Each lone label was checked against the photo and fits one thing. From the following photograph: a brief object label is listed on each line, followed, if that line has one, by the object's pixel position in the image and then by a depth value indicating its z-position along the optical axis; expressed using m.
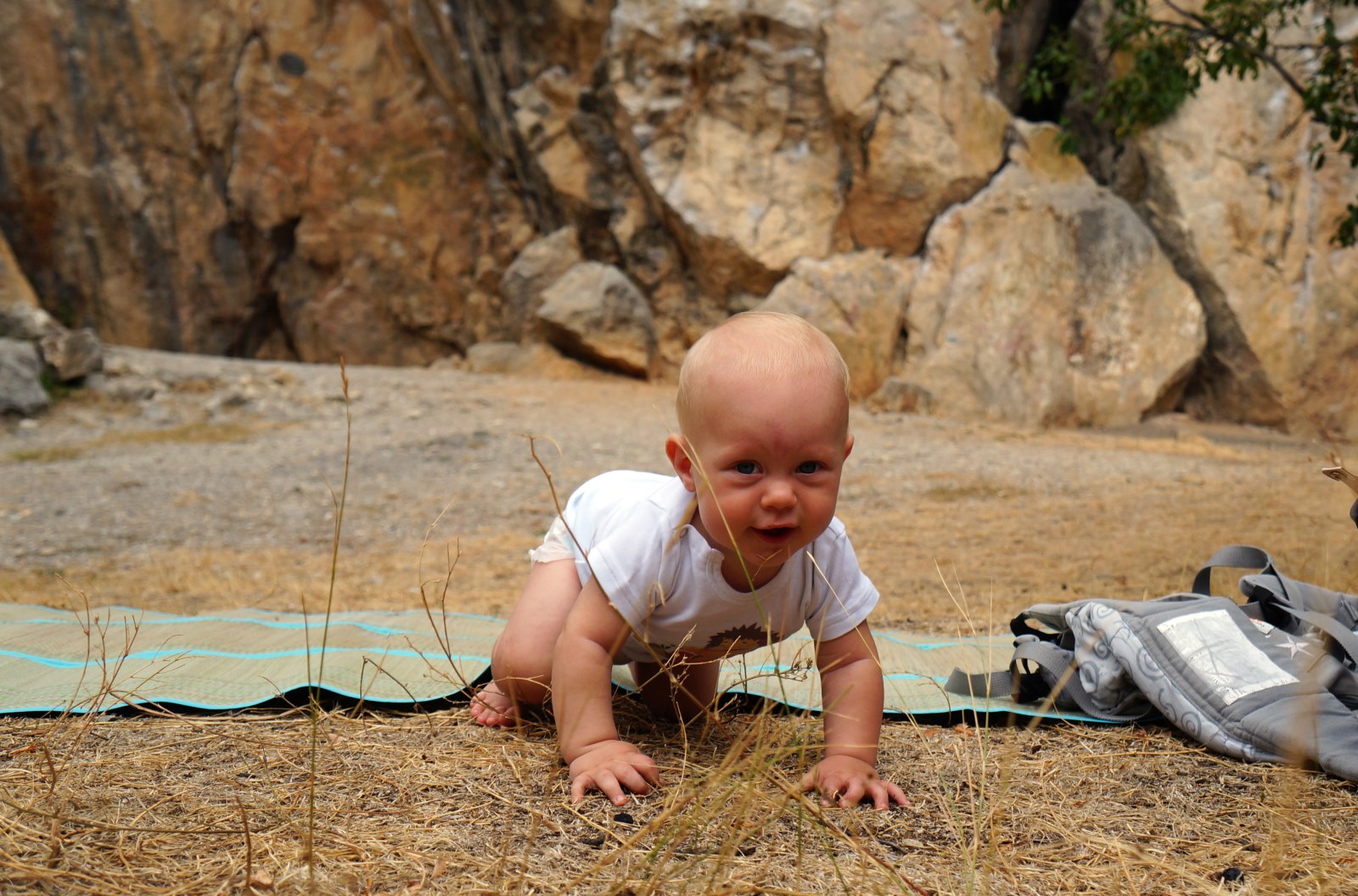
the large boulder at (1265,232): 10.38
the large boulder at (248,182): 13.19
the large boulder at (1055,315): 10.09
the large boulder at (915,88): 10.77
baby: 1.56
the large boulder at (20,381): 7.95
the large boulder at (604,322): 10.70
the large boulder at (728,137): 11.02
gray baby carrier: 1.83
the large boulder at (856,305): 10.48
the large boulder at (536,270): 11.94
